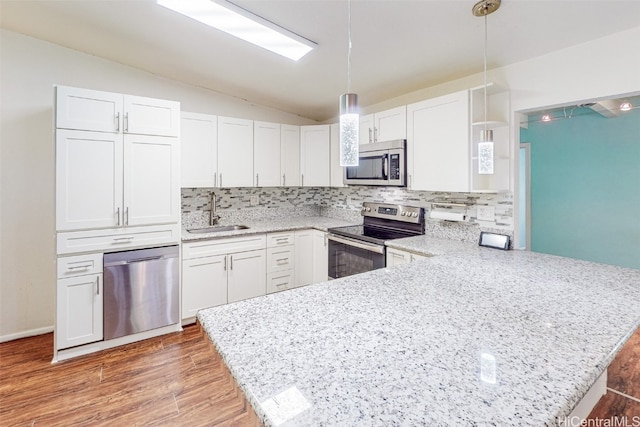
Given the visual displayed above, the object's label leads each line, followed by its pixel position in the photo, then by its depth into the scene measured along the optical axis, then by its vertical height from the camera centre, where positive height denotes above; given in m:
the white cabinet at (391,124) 2.70 +0.82
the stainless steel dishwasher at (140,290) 2.43 -0.66
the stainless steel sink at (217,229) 3.31 -0.19
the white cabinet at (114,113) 2.23 +0.79
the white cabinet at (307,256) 3.38 -0.50
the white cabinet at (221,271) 2.80 -0.58
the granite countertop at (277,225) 2.88 -0.15
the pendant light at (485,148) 1.65 +0.37
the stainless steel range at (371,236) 2.66 -0.22
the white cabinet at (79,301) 2.29 -0.69
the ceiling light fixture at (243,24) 1.85 +1.25
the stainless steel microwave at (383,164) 2.71 +0.45
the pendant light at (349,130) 1.21 +0.34
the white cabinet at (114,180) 2.25 +0.25
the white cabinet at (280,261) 3.25 -0.54
